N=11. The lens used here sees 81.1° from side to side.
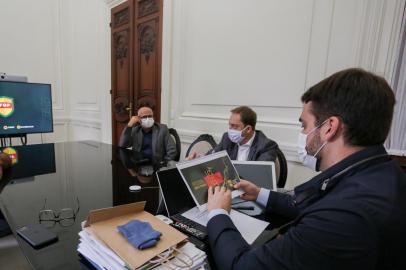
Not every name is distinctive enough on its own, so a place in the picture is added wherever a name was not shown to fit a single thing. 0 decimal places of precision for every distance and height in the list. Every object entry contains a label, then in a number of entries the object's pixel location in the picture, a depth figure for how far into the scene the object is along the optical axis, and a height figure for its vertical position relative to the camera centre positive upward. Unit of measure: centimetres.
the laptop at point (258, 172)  121 -38
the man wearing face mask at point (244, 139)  167 -31
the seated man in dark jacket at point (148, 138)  244 -48
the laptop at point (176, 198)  85 -41
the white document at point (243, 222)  82 -47
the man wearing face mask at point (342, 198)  50 -22
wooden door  337 +52
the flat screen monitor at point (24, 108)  296 -27
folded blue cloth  63 -39
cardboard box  59 -40
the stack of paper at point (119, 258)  60 -43
